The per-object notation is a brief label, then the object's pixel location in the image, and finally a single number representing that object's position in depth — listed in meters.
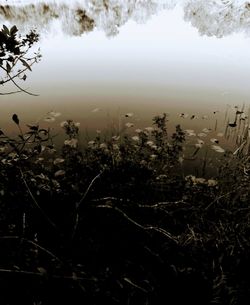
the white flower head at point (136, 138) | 3.79
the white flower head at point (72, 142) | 3.69
